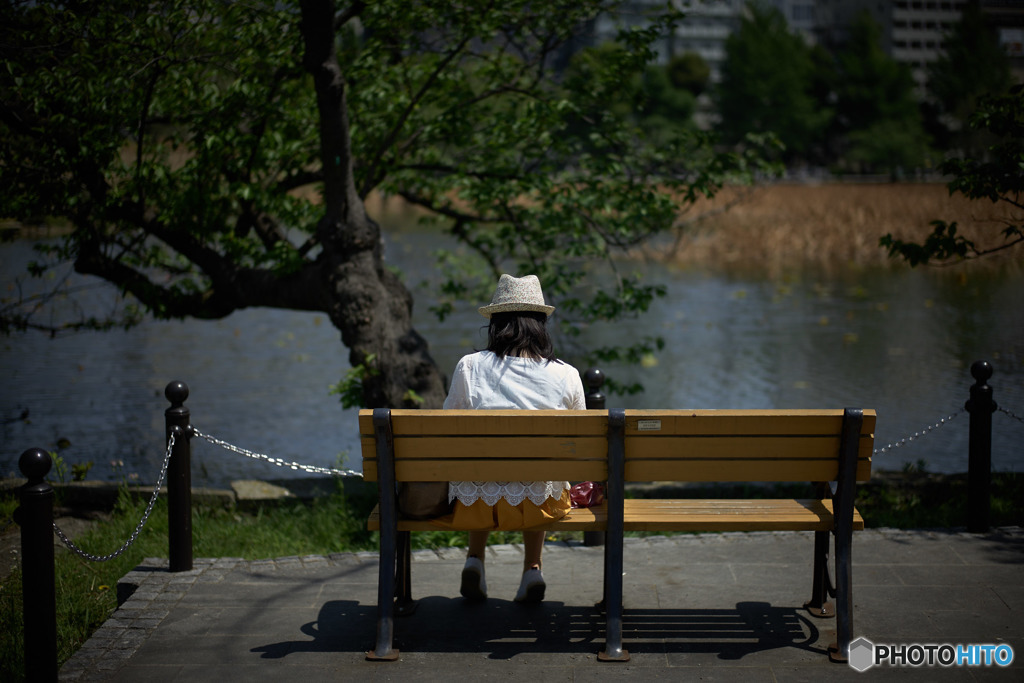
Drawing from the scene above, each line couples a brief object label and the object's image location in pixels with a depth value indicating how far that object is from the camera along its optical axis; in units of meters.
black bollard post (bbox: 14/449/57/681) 3.71
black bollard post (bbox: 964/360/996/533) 5.56
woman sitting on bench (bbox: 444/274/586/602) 4.17
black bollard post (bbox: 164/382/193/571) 5.16
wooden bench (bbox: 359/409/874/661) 3.96
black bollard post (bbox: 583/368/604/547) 5.58
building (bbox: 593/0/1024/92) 98.94
